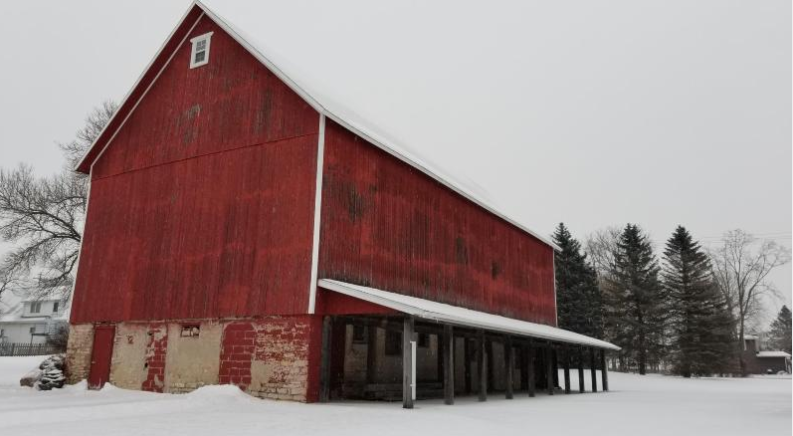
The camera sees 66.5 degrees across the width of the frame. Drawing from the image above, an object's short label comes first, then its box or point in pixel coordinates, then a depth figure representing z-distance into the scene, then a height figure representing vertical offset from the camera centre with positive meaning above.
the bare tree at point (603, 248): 57.88 +9.93
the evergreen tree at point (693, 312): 41.66 +2.89
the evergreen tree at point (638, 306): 43.68 +3.39
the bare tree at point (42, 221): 27.34 +5.40
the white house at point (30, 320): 54.53 +1.78
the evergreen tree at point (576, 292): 43.31 +4.29
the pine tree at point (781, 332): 91.88 +3.77
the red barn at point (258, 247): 14.63 +2.69
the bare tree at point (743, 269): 53.50 +7.59
